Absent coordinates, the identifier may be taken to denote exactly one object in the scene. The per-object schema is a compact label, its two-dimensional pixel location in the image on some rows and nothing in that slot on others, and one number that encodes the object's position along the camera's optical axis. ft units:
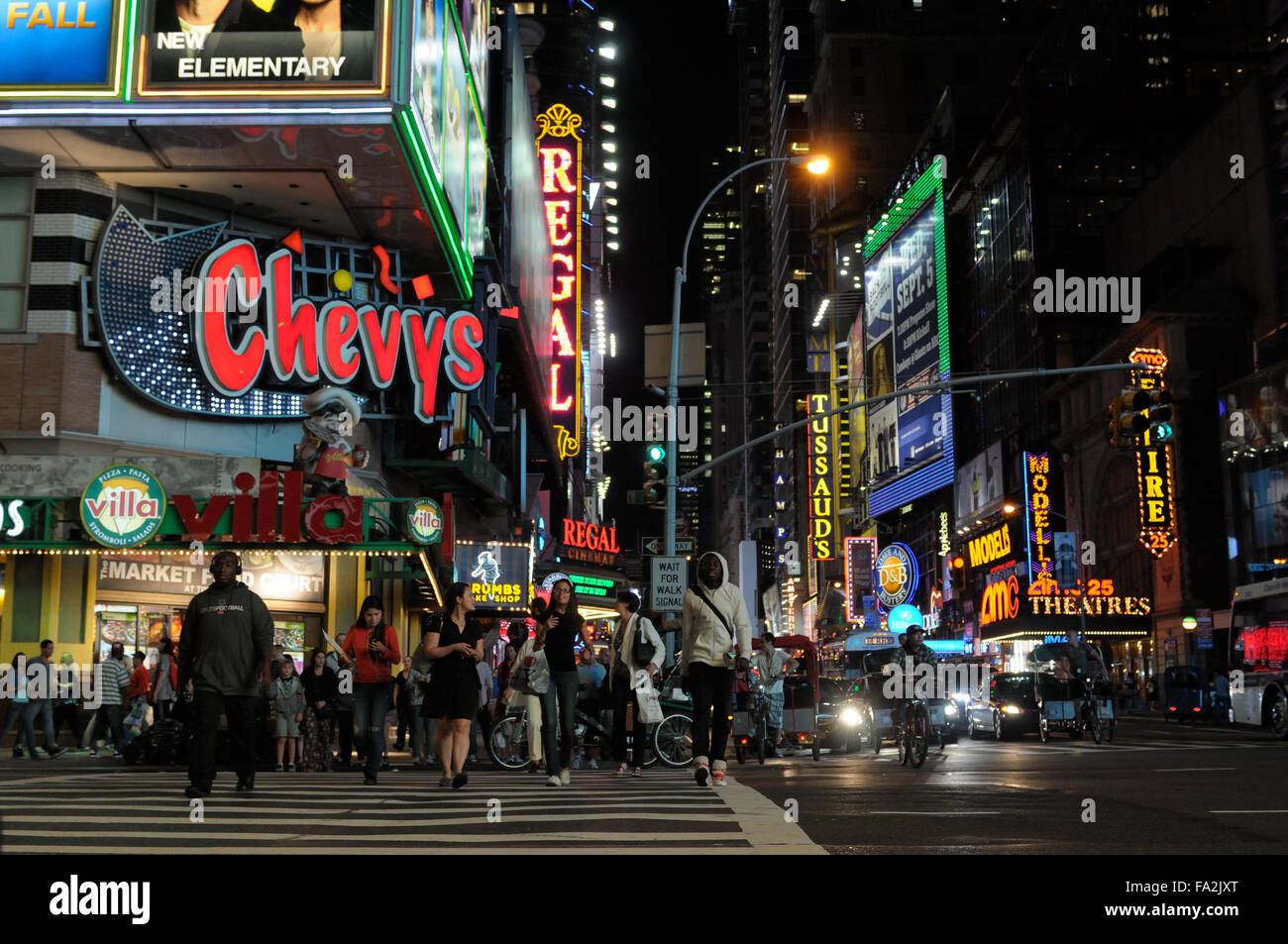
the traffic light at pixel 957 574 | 301.63
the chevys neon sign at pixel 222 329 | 81.87
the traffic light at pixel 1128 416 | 73.00
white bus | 98.71
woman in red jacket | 50.55
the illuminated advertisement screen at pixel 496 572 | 112.27
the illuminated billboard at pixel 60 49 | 79.41
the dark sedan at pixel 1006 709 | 107.24
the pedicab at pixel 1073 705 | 93.66
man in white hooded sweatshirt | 41.22
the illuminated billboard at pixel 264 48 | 79.87
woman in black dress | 42.88
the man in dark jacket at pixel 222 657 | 39.27
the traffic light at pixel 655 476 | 89.71
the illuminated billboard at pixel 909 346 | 312.91
